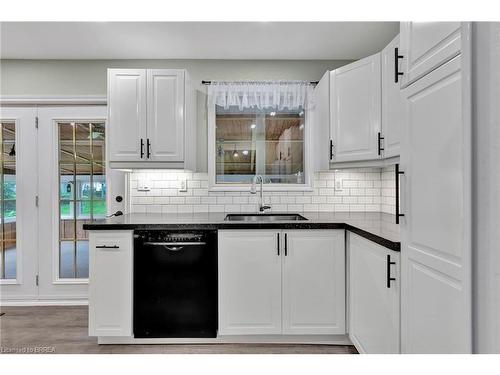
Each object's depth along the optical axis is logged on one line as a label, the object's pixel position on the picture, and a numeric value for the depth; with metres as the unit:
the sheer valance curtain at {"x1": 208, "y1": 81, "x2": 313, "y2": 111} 3.06
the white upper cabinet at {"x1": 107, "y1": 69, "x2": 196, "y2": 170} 2.63
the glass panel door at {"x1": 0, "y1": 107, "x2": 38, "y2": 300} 3.19
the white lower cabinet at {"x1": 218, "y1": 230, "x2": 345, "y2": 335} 2.31
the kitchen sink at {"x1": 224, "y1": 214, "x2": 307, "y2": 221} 2.91
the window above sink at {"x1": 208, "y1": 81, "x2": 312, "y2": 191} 3.11
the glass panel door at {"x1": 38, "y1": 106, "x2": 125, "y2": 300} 3.20
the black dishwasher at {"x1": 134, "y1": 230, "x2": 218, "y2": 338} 2.30
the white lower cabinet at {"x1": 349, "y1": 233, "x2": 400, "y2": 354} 1.61
